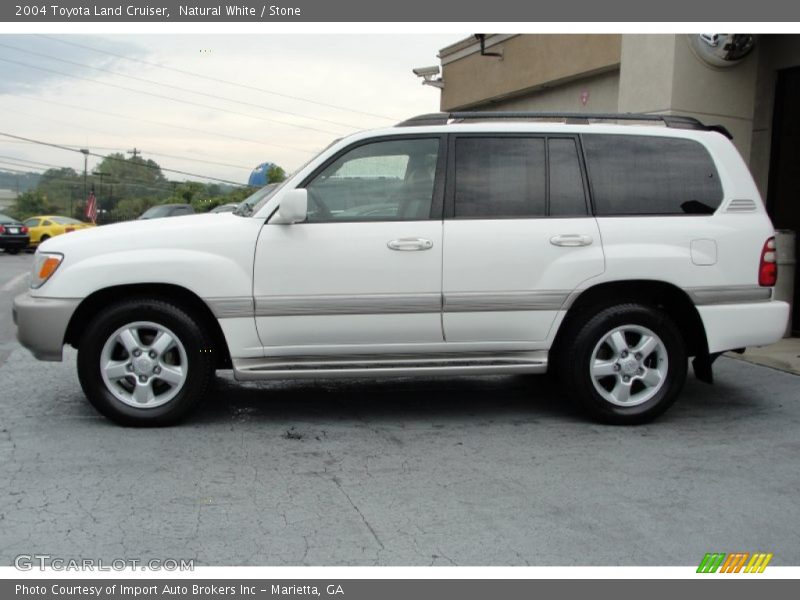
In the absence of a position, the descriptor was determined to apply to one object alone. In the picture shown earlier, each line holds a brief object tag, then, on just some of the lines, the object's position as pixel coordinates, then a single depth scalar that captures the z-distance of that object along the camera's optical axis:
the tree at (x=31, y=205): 92.25
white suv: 5.23
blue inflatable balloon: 17.55
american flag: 62.19
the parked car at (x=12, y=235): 28.12
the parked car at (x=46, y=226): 31.56
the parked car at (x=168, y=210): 23.86
